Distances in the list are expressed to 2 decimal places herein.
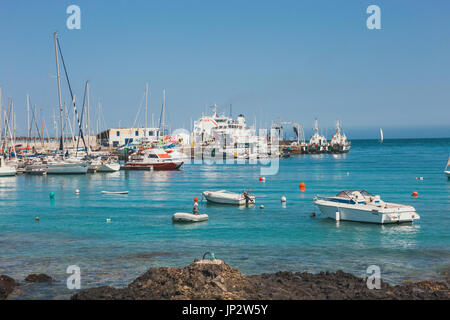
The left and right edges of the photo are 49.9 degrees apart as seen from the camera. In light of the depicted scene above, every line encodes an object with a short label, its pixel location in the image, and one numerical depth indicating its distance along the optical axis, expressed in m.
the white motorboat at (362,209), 28.77
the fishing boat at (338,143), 150.73
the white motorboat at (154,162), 76.56
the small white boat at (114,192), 48.80
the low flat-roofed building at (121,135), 136.04
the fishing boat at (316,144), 147.00
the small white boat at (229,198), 38.28
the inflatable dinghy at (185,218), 30.61
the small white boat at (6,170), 66.69
